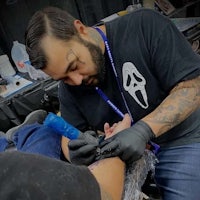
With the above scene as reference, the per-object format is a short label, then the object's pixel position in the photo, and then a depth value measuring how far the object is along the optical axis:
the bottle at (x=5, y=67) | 2.13
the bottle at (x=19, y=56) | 2.17
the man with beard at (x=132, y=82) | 1.02
